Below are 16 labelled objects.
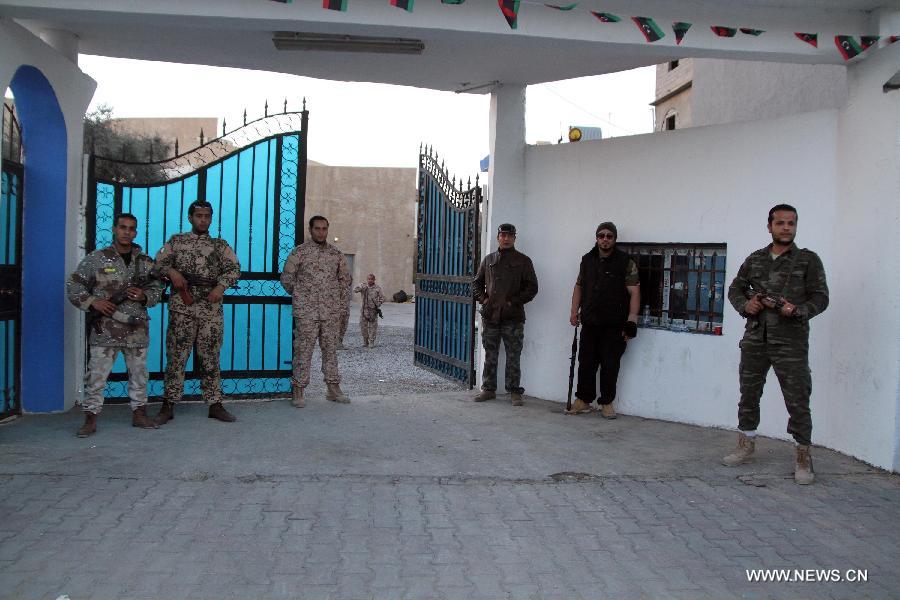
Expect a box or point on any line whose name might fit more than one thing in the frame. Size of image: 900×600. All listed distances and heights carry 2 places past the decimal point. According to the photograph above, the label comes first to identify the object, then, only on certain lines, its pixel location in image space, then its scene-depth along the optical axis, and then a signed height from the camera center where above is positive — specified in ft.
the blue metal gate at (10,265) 21.21 -0.22
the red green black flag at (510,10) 19.49 +6.26
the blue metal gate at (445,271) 29.35 +0.01
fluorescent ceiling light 22.61 +6.27
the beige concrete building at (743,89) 37.39 +10.61
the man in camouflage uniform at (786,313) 17.56 -0.66
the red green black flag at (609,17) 19.90 +6.29
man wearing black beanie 24.31 -0.88
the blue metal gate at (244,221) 24.95 +1.34
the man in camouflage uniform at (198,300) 22.15 -1.01
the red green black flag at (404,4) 19.00 +6.15
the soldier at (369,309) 49.52 -2.46
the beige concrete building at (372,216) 123.65 +8.03
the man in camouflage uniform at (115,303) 20.43 -1.08
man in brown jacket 26.14 -0.85
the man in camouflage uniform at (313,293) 24.73 -0.80
